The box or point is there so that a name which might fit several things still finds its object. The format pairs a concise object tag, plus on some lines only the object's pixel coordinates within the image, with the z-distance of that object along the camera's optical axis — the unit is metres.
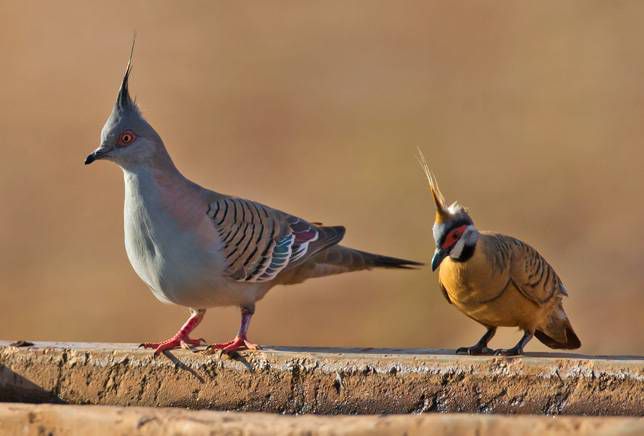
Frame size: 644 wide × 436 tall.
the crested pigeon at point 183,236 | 10.48
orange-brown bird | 10.21
